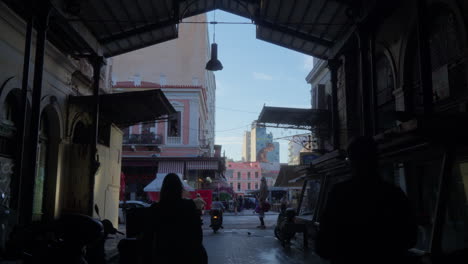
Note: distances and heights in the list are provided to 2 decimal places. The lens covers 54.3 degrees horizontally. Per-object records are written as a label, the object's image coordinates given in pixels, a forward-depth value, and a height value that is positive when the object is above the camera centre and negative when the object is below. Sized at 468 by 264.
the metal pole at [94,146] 13.67 +1.31
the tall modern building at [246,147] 165.69 +16.15
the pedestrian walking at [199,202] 20.44 -0.54
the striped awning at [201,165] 33.91 +1.86
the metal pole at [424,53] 8.09 +2.48
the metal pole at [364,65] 12.02 +3.33
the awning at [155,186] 23.31 +0.19
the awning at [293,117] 19.09 +3.21
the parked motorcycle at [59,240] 4.36 -0.49
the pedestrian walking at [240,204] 49.54 -1.49
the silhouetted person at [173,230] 4.07 -0.36
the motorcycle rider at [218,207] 20.47 -0.79
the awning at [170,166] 34.25 +1.78
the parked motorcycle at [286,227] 13.32 -1.08
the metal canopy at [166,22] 13.05 +5.47
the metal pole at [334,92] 16.70 +3.66
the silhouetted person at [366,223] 2.59 -0.18
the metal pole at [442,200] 5.57 -0.10
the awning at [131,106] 13.60 +2.69
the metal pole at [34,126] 9.46 +1.33
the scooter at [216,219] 20.02 -1.26
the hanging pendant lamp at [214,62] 12.91 +3.62
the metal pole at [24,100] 9.02 +1.73
